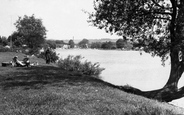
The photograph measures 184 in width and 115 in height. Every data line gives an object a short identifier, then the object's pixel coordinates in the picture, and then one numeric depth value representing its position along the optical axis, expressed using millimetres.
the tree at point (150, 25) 12984
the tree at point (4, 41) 104438
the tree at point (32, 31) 60188
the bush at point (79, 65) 31762
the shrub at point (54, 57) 40962
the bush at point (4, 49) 52875
